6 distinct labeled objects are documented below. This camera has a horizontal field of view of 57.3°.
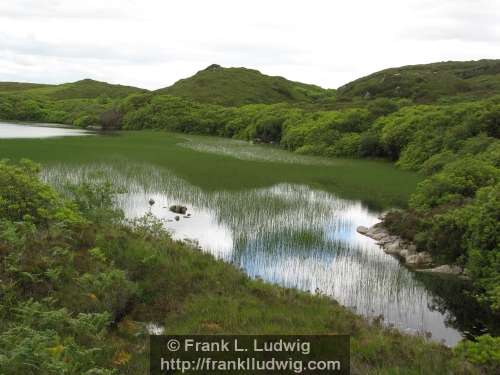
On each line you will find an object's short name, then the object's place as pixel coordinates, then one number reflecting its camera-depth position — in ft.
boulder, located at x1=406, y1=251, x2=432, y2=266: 60.81
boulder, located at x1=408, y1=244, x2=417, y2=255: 63.94
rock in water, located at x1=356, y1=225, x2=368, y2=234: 73.09
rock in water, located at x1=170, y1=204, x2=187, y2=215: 77.18
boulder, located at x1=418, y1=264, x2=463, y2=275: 57.67
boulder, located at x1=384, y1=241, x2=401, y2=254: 64.88
